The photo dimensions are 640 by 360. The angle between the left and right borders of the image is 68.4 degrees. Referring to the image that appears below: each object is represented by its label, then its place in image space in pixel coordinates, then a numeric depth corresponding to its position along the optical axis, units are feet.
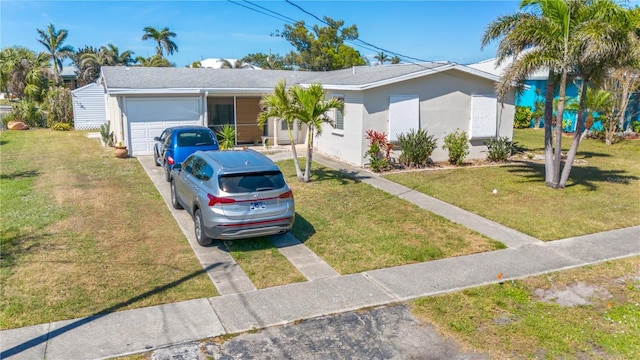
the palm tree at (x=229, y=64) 163.94
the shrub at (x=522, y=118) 100.00
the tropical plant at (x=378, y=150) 53.31
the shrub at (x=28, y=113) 97.66
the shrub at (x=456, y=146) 57.52
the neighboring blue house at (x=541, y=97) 88.33
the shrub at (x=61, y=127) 95.81
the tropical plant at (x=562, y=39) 38.40
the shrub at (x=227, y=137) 62.85
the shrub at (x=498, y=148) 59.98
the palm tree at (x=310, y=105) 43.57
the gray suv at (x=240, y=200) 27.66
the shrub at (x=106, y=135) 72.74
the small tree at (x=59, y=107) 98.27
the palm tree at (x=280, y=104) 44.34
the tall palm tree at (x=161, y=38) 174.40
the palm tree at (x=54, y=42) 151.02
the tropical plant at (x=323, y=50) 148.25
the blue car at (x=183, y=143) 46.16
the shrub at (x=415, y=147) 55.11
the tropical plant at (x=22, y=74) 103.75
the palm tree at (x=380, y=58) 176.96
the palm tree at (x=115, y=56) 163.32
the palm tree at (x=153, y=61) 157.38
